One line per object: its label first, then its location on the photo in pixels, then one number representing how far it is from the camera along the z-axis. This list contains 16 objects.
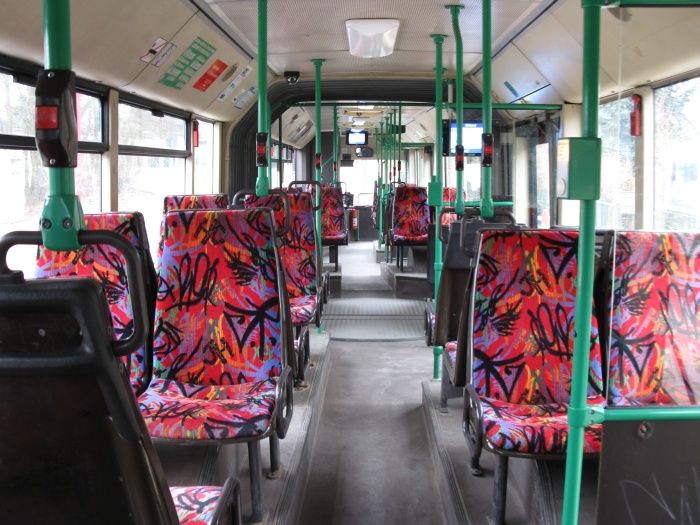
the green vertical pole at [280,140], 9.87
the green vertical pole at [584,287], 1.37
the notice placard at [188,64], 5.18
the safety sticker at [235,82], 6.83
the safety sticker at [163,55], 4.75
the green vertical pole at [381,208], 12.32
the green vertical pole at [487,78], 3.96
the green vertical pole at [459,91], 4.73
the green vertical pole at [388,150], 13.69
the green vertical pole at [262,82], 4.02
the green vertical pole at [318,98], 7.05
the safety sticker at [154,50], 4.55
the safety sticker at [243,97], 7.35
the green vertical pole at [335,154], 12.32
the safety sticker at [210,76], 5.98
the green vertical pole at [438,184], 4.51
